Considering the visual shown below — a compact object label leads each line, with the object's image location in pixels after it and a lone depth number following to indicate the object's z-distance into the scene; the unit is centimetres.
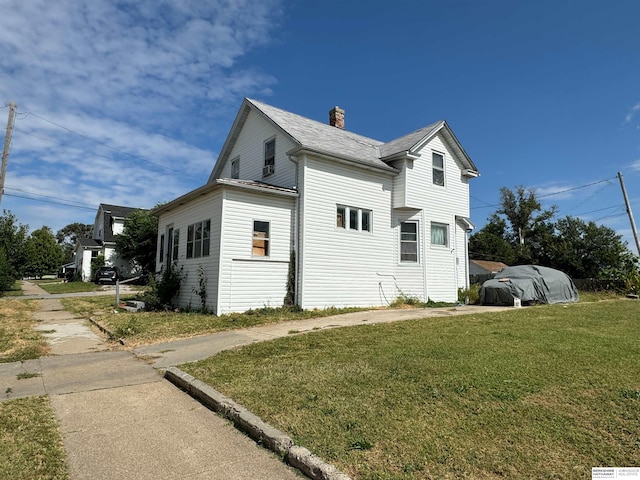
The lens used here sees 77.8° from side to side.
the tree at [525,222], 5444
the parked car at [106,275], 3338
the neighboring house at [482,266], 4906
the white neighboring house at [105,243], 3834
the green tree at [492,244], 5775
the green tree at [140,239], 3434
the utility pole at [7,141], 1958
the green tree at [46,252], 4882
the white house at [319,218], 1302
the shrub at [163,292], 1418
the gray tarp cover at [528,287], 1620
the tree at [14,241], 2931
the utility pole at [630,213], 2500
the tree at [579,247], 4938
